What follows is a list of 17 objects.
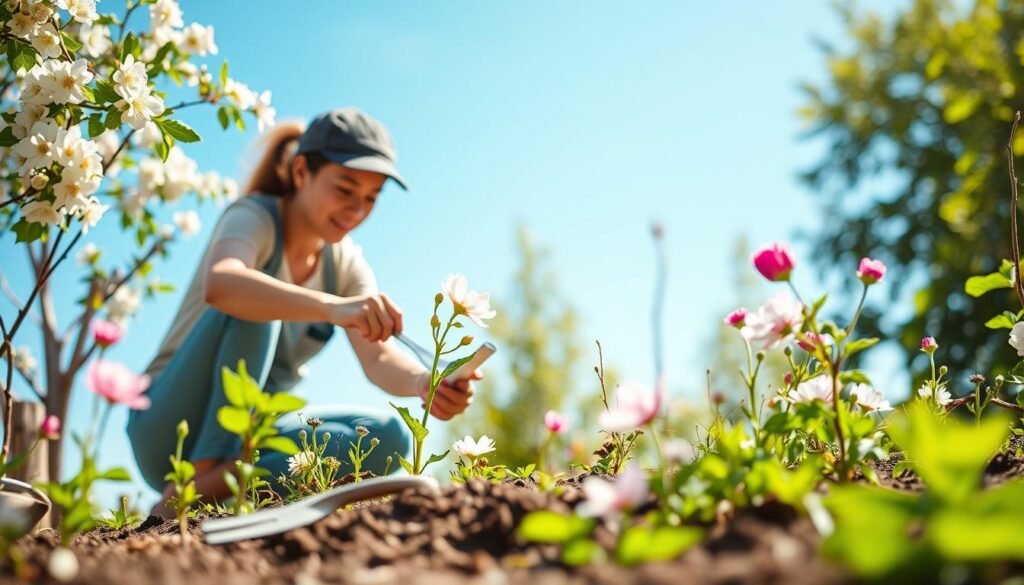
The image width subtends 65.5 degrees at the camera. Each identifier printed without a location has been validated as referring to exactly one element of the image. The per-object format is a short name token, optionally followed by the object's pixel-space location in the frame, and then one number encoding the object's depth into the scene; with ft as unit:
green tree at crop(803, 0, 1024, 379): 23.12
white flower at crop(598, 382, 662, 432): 2.78
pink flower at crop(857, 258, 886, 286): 3.94
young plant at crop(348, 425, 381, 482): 5.50
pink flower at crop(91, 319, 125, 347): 3.51
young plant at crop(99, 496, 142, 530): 6.12
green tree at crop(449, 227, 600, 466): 38.83
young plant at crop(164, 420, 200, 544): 3.78
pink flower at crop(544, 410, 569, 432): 5.04
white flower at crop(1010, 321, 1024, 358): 5.16
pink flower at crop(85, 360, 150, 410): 3.12
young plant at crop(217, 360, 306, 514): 3.41
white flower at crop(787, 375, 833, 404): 4.23
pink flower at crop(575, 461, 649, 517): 2.50
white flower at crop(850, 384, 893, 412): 4.90
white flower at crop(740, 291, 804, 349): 3.63
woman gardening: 8.71
